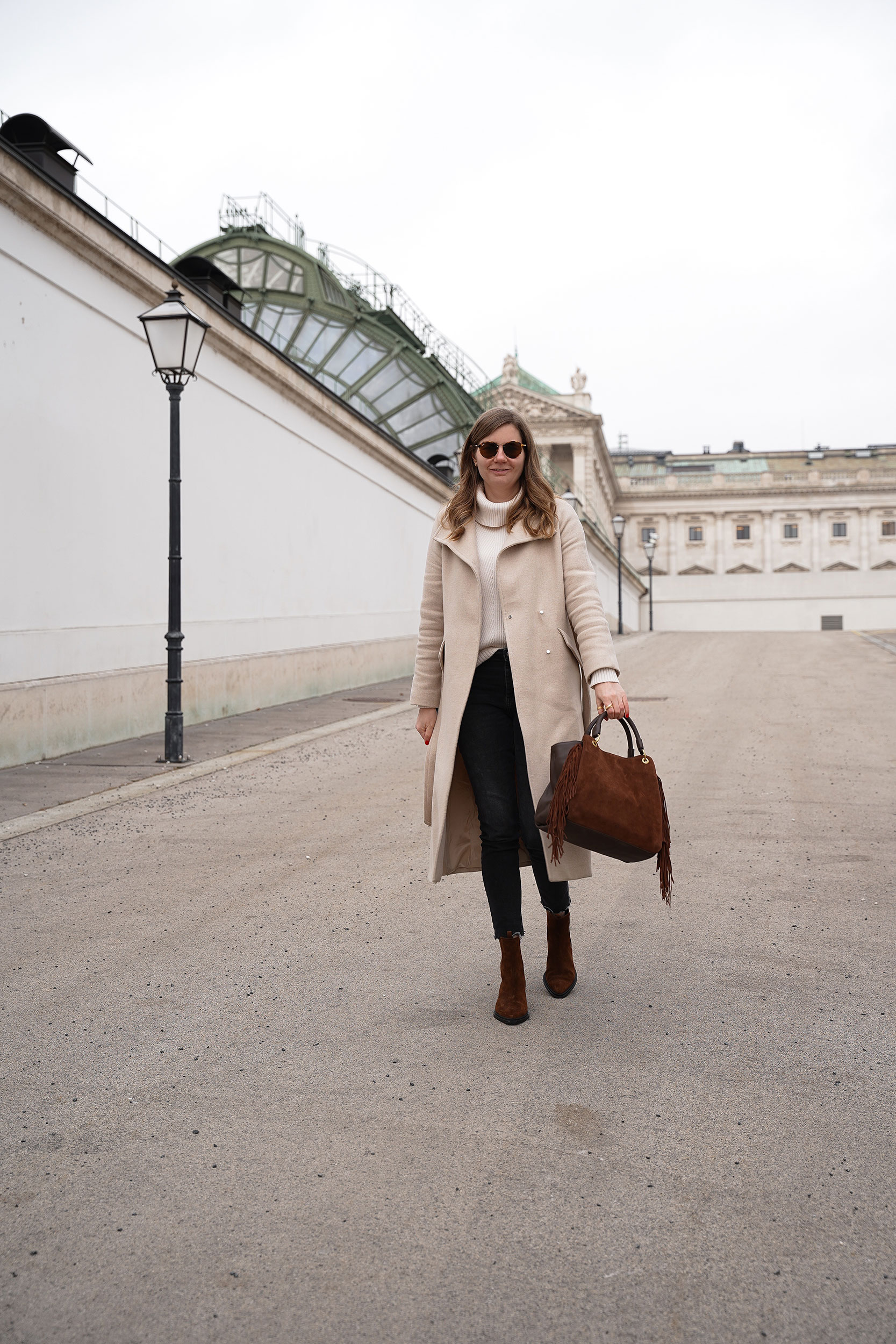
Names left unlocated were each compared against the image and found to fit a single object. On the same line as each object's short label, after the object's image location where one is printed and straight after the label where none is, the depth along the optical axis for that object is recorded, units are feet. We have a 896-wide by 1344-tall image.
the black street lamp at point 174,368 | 32.76
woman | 11.86
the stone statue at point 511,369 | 249.96
